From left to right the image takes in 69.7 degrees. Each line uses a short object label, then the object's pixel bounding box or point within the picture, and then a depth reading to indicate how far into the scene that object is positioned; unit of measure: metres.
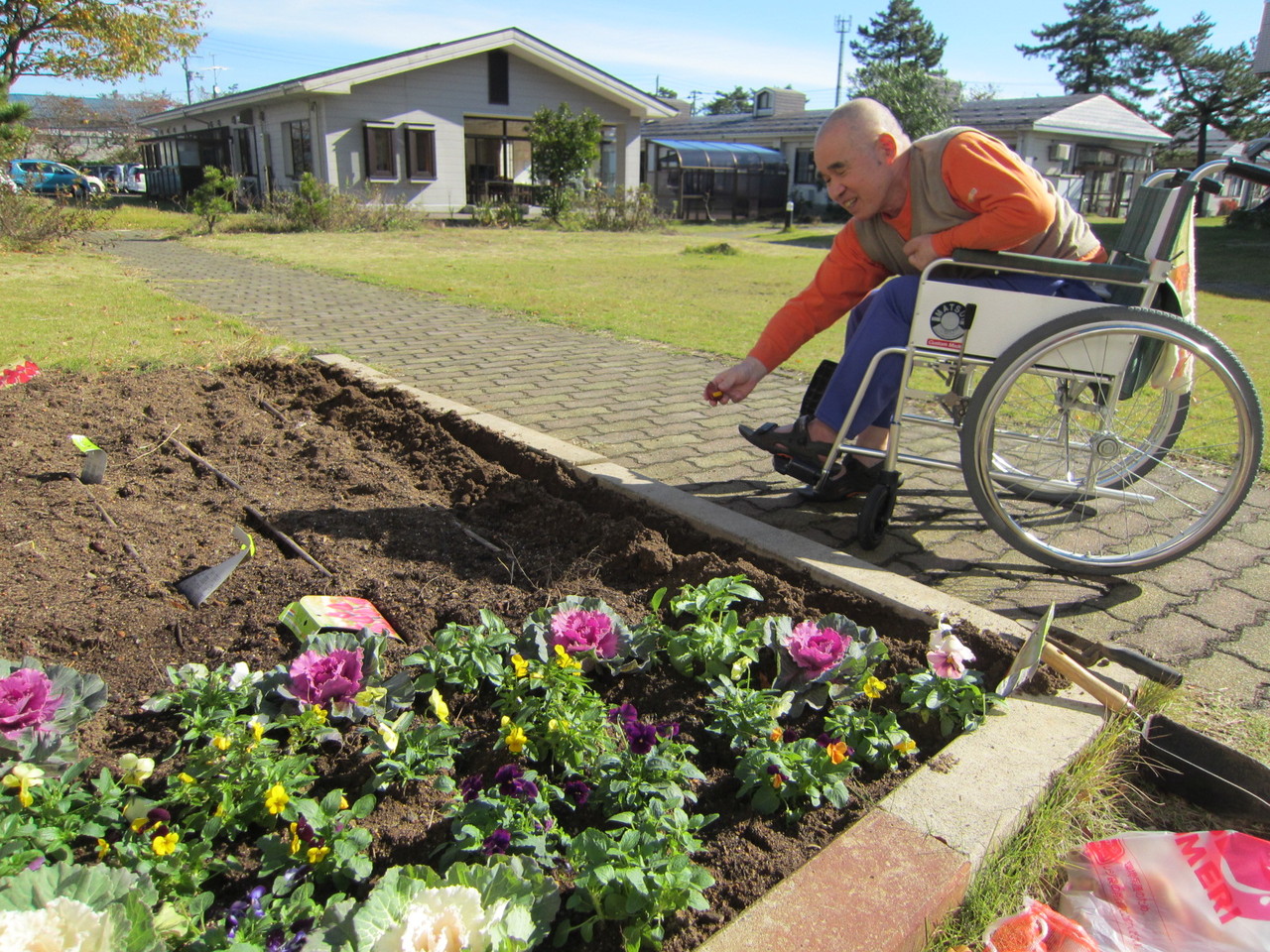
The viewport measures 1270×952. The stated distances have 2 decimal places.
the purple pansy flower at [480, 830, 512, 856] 1.46
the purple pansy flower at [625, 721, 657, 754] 1.76
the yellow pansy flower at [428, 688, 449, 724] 1.85
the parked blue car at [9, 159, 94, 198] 23.52
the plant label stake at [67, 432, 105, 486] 3.19
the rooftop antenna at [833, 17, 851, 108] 70.84
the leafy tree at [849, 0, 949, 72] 61.91
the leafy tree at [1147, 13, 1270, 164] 36.72
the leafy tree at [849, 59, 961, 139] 26.47
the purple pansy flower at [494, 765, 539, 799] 1.58
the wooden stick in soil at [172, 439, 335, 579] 2.68
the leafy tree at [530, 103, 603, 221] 23.53
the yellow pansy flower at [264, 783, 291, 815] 1.49
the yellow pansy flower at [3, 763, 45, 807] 1.48
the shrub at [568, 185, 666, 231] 23.44
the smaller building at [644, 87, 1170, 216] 31.23
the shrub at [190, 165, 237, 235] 18.16
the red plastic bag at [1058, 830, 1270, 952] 1.46
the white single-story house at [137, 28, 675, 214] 23.02
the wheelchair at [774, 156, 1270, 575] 2.65
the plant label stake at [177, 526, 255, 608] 2.43
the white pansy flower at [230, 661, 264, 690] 1.87
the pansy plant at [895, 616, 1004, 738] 1.91
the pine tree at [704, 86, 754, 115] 90.18
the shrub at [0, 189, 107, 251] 13.17
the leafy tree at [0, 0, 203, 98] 21.92
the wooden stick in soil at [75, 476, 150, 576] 2.62
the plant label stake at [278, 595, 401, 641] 2.15
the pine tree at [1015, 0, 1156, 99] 49.59
